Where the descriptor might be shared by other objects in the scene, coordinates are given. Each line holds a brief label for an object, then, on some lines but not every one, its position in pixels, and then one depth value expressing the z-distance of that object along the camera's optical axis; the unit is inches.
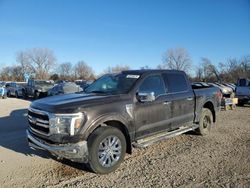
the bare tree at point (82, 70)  2788.0
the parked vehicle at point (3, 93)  660.2
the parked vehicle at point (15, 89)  712.6
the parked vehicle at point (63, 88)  482.3
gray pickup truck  119.8
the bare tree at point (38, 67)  2563.6
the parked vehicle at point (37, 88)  626.9
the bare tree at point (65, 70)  2809.7
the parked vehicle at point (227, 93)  415.9
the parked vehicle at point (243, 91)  450.1
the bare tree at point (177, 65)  2229.9
